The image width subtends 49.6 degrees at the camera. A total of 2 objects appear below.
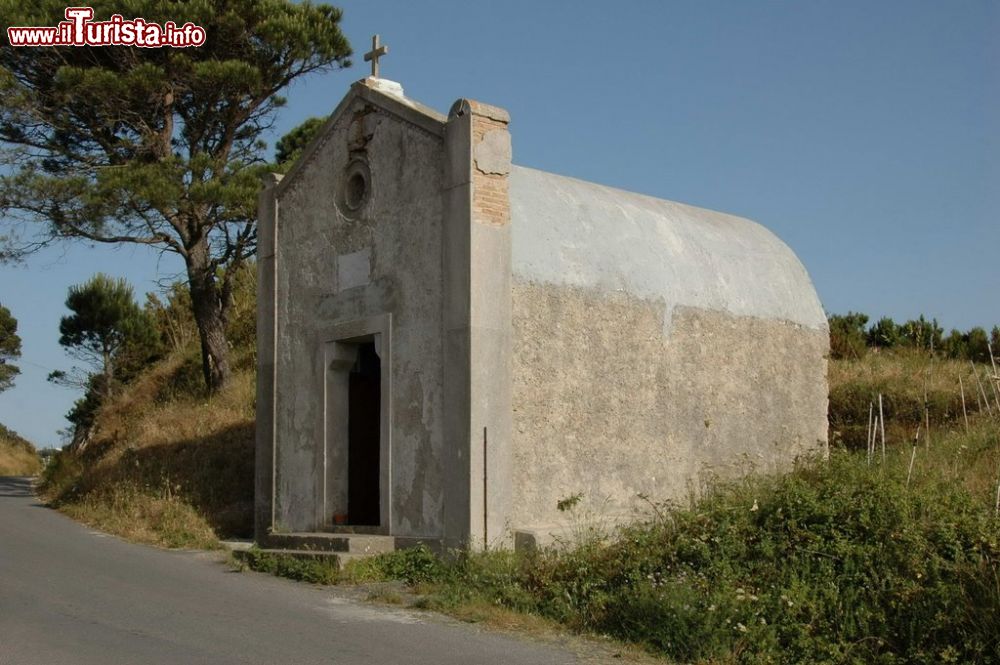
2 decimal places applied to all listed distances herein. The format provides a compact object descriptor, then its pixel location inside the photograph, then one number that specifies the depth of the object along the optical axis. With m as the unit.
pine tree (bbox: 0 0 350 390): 20.30
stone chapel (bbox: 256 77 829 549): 11.18
